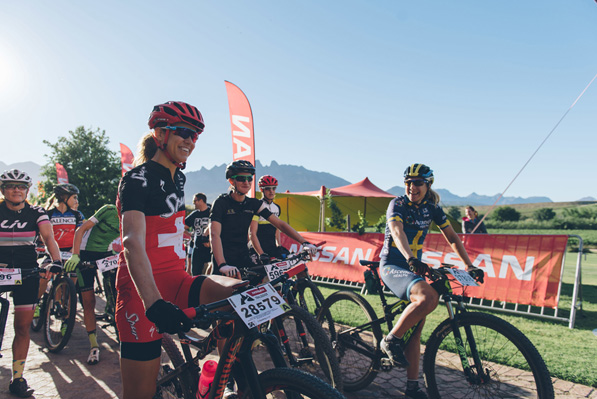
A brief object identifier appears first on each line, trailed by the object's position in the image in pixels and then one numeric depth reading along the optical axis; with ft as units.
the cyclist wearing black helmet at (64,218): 21.47
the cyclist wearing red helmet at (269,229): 20.92
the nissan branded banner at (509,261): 21.85
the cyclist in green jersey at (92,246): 16.12
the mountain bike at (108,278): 16.15
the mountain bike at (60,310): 16.21
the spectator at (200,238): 22.25
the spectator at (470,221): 35.45
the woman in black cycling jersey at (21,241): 12.89
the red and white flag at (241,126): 33.96
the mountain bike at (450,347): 9.17
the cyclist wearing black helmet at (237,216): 13.88
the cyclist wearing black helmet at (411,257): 10.59
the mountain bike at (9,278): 12.67
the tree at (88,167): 133.90
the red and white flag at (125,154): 62.87
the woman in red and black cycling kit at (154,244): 6.84
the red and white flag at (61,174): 75.75
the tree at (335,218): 69.31
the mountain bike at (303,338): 9.63
